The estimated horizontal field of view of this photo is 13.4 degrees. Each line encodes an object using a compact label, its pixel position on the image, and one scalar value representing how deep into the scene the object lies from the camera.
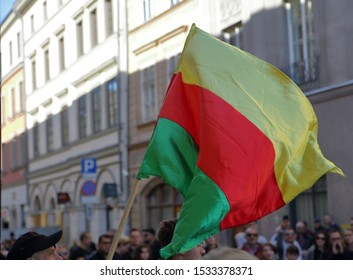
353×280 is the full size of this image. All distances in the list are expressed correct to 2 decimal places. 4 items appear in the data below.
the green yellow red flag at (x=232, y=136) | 7.52
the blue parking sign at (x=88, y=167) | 23.27
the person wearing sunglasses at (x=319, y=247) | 13.99
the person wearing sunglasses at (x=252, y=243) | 14.84
